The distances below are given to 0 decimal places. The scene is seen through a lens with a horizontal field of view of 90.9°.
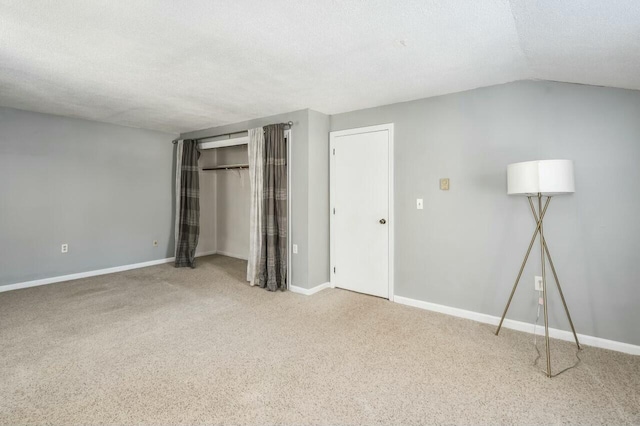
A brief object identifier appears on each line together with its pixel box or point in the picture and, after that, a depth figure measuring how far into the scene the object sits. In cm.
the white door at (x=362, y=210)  369
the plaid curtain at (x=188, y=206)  525
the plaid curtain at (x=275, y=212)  402
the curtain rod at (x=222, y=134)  397
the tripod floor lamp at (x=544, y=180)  227
